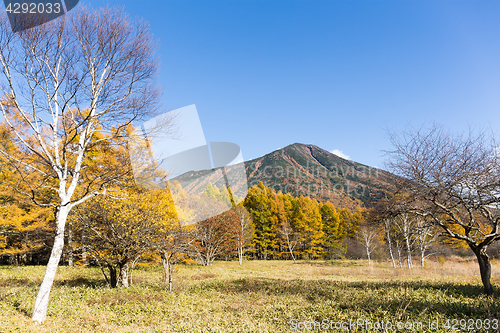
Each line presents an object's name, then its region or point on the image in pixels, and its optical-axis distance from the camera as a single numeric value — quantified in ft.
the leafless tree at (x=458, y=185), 25.04
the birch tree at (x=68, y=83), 19.77
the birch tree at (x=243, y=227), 95.11
